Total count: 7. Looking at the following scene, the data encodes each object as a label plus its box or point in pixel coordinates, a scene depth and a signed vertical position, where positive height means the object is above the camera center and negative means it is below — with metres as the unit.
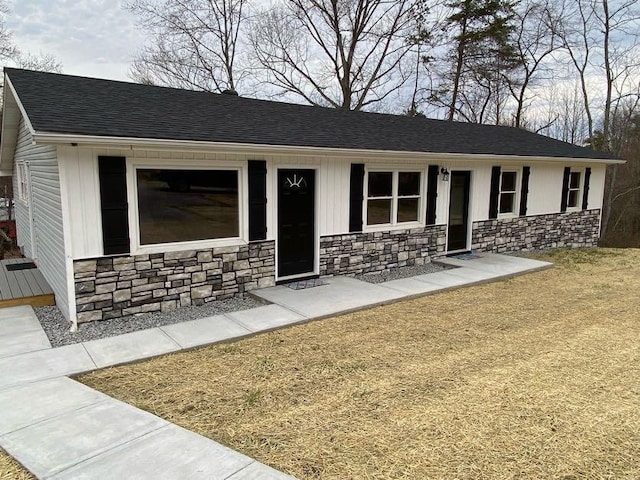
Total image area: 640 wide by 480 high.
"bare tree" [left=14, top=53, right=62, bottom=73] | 16.80 +4.57
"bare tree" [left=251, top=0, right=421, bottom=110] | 17.95 +5.61
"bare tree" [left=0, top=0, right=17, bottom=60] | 14.60 +4.73
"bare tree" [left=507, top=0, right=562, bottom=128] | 18.47 +6.25
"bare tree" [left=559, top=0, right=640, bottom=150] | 17.77 +5.95
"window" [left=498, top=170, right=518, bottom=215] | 10.51 -0.31
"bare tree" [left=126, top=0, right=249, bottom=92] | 17.61 +5.57
